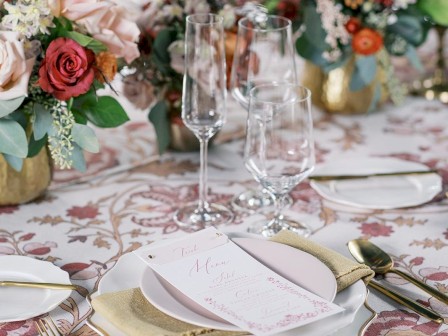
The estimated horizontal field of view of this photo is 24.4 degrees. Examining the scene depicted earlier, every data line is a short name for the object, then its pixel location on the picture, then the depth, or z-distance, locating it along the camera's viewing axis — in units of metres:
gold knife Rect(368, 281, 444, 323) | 1.01
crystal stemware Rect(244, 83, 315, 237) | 1.10
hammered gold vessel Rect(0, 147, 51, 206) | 1.24
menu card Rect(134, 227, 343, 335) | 0.93
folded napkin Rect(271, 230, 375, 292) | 1.00
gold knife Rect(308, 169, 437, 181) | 1.32
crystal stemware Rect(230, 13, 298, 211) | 1.28
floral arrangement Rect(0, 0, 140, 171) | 1.14
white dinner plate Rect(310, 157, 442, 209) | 1.27
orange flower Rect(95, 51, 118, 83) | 1.21
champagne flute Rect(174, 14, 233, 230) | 1.18
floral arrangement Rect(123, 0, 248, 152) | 1.37
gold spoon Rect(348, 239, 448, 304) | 1.07
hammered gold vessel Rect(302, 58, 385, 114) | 1.58
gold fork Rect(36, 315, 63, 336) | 0.98
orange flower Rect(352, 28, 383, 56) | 1.51
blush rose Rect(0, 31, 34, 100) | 1.13
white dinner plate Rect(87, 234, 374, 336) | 0.93
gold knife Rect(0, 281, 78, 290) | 1.03
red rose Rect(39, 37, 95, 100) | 1.16
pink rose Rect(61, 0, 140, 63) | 1.17
